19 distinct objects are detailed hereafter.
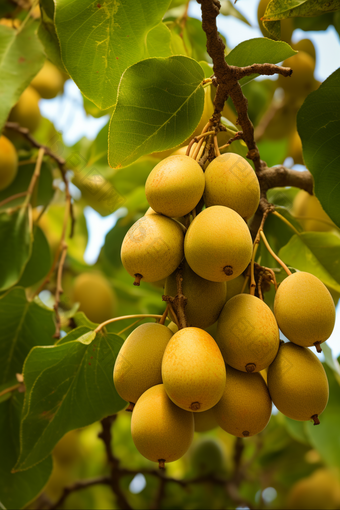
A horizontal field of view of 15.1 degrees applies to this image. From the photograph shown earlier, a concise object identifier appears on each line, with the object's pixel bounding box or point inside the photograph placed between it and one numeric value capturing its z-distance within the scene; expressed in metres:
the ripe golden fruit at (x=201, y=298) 0.72
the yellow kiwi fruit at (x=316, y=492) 1.43
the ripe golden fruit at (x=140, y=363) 0.71
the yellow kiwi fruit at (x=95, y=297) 1.35
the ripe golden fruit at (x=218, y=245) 0.69
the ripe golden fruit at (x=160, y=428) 0.69
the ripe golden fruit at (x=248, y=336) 0.70
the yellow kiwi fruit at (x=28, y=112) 1.14
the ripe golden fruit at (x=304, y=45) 1.30
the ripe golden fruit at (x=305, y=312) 0.71
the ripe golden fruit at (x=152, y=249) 0.71
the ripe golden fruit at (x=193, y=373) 0.68
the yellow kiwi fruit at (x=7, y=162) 0.98
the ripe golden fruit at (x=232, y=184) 0.72
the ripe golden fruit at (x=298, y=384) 0.70
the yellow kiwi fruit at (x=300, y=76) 1.28
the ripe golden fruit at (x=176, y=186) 0.71
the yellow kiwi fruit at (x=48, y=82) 1.26
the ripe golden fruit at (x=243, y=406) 0.70
